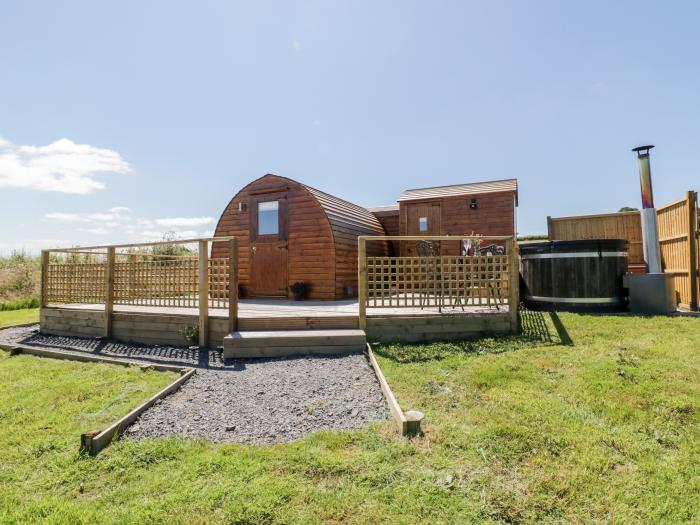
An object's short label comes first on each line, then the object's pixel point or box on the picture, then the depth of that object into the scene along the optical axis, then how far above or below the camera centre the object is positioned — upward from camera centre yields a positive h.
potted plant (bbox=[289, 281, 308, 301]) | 8.17 -0.38
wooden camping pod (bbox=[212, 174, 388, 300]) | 8.14 +0.92
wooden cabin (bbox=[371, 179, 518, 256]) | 10.20 +1.94
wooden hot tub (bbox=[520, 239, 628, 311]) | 6.44 -0.09
